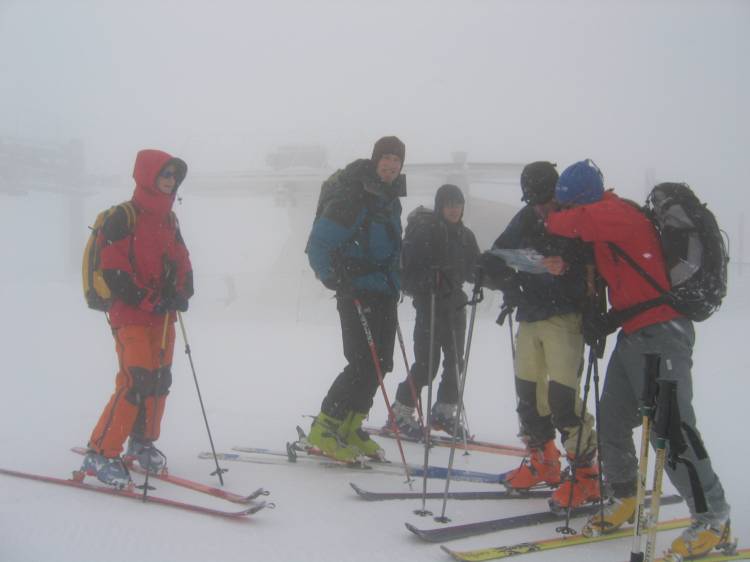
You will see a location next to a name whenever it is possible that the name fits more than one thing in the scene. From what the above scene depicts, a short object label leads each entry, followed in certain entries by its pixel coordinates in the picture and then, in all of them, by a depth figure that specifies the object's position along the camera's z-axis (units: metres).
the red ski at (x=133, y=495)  3.39
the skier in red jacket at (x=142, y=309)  3.93
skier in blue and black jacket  4.33
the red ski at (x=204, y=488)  3.62
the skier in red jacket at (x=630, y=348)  2.85
